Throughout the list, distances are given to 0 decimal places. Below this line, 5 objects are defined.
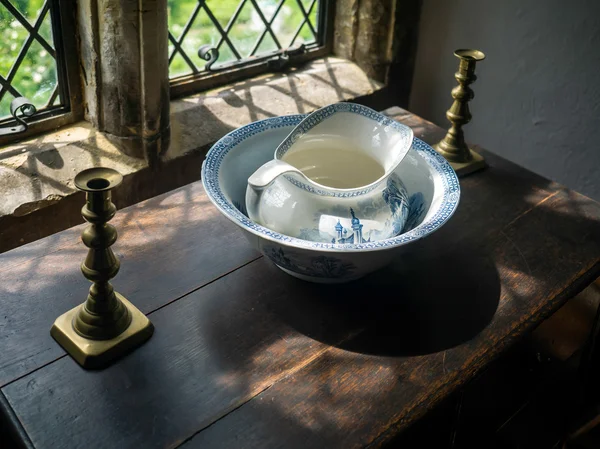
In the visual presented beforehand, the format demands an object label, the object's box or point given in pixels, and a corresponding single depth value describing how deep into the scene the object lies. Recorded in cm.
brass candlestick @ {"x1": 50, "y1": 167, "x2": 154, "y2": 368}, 78
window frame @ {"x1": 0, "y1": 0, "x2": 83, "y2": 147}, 144
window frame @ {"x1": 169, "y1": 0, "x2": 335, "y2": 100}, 172
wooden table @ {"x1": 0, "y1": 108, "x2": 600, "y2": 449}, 78
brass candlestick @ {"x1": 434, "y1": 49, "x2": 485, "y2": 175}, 123
